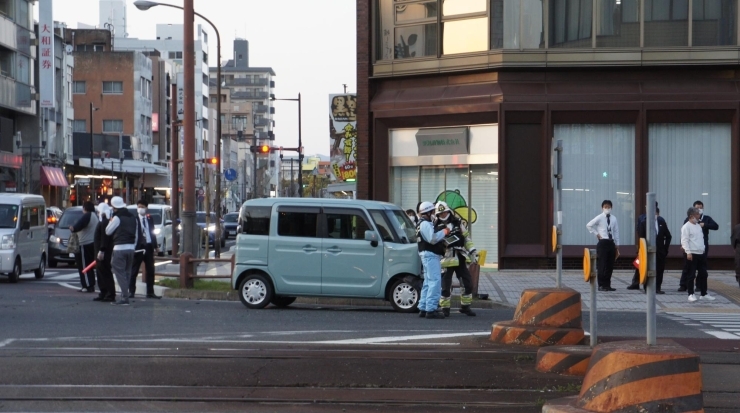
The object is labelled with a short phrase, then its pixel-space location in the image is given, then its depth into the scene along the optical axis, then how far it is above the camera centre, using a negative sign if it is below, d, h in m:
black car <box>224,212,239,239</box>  57.49 -1.94
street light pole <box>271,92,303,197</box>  53.97 +2.31
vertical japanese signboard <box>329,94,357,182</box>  38.16 +2.12
